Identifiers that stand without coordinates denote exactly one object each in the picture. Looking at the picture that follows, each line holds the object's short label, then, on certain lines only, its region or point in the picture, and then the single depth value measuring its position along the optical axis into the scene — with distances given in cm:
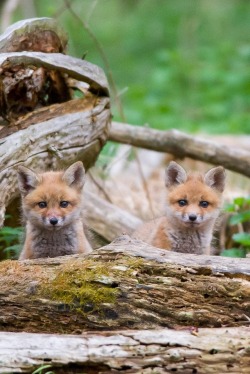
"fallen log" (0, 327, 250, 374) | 822
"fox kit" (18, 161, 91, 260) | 1179
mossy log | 915
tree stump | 1190
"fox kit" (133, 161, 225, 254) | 1313
